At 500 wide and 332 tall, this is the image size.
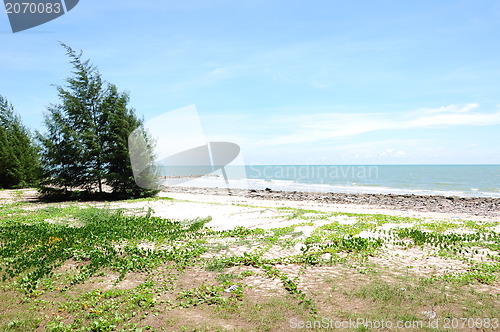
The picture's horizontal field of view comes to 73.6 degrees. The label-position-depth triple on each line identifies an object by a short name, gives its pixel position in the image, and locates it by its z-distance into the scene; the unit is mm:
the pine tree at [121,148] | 24203
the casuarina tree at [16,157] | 32344
